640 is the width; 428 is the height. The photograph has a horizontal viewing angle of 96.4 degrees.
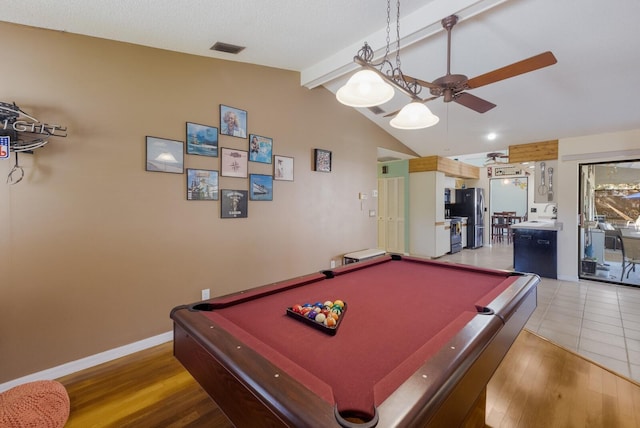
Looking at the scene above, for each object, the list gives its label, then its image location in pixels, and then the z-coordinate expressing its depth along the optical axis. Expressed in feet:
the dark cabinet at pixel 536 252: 15.37
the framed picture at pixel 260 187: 10.47
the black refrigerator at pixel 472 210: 24.85
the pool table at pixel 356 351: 2.52
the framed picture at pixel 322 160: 12.71
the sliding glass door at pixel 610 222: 14.19
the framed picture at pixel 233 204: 9.75
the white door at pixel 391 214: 21.61
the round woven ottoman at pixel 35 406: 4.66
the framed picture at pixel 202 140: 8.90
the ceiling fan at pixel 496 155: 20.92
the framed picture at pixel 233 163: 9.69
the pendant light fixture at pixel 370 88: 5.49
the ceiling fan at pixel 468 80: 6.03
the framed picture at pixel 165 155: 8.16
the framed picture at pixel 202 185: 8.96
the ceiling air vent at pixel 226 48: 8.47
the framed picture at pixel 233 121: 9.64
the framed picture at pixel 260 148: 10.43
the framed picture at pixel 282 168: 11.22
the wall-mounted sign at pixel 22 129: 5.77
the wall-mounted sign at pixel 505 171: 26.05
